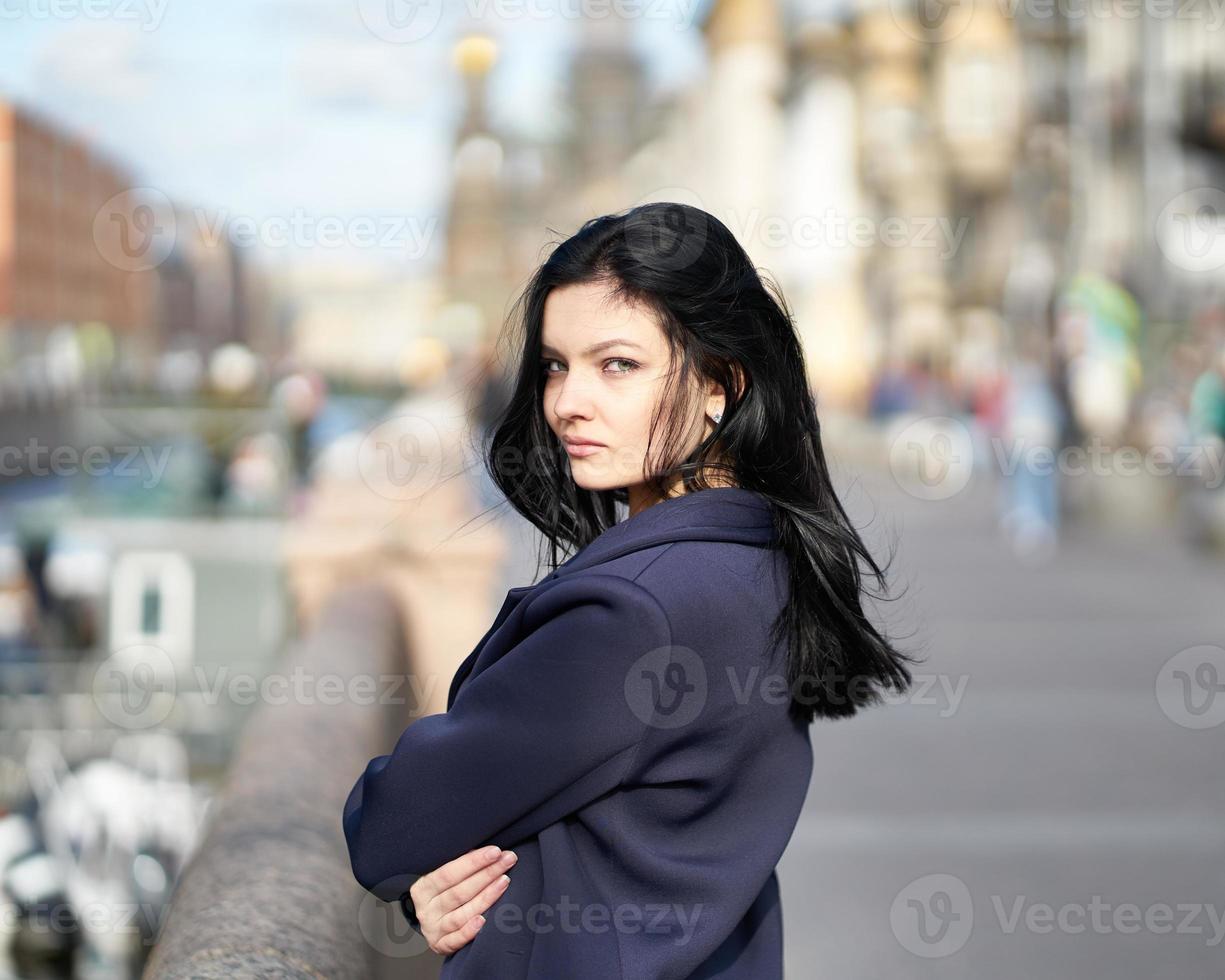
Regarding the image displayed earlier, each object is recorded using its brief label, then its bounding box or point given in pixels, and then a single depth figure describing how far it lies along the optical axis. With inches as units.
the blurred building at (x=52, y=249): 3275.1
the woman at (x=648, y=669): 58.2
